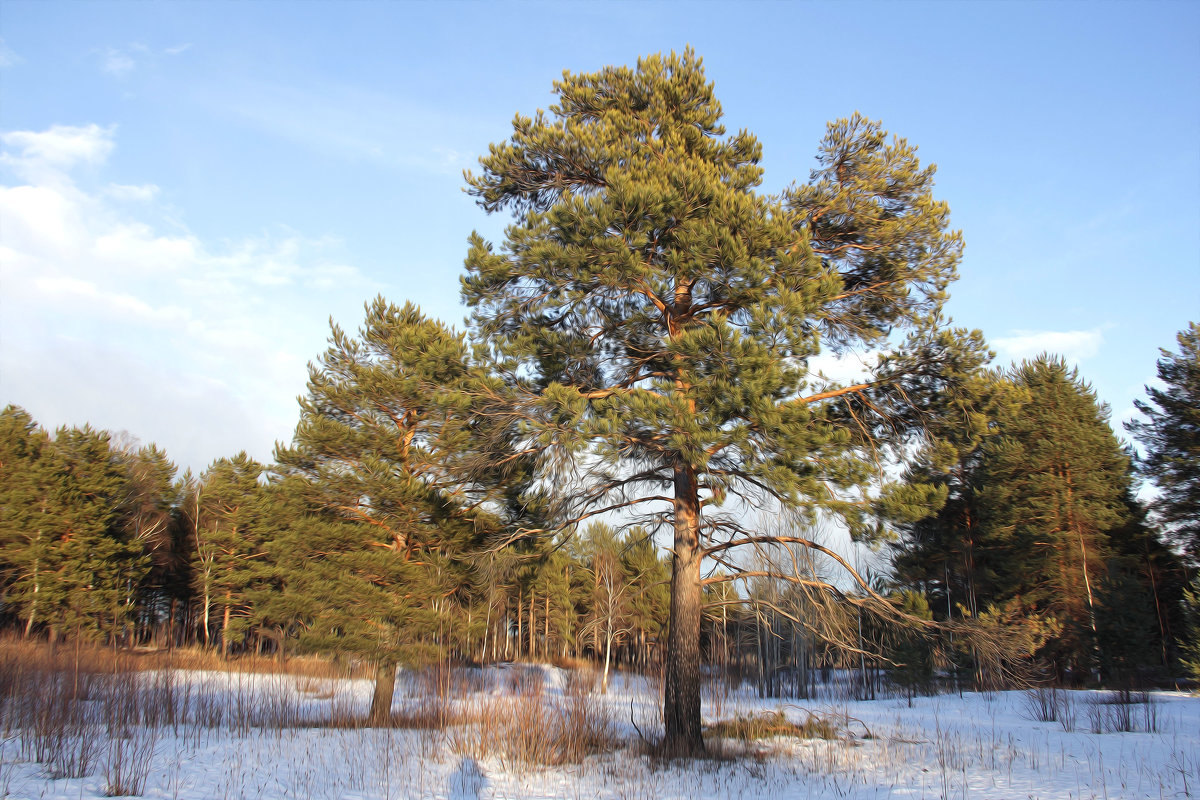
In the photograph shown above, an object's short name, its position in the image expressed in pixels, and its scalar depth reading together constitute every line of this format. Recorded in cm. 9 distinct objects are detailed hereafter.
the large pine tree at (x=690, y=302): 834
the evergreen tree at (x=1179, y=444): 2227
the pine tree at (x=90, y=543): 2755
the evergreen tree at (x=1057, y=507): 2273
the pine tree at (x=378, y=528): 1265
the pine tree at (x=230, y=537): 3432
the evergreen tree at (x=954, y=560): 2506
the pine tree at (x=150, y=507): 3535
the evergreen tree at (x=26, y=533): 2689
